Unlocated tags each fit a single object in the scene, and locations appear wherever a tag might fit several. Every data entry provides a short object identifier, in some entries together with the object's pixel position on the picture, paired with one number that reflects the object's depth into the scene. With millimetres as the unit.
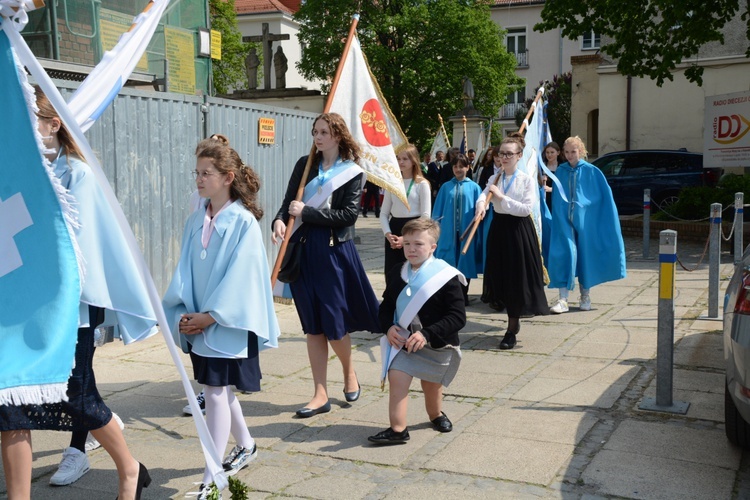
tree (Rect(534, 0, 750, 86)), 15555
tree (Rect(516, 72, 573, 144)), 38281
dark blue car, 19438
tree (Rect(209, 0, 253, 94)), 40188
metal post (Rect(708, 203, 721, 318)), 8281
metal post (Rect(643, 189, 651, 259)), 13820
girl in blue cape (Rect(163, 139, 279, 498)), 3951
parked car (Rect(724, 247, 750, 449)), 4074
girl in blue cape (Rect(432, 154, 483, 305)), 9703
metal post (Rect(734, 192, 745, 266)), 9680
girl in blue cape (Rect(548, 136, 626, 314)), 9148
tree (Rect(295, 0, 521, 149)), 35250
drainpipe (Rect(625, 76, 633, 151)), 25312
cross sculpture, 27784
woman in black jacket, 5344
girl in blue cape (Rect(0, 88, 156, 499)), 3467
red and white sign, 13531
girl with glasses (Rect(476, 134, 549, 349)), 7320
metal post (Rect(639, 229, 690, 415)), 5258
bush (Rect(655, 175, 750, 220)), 15781
